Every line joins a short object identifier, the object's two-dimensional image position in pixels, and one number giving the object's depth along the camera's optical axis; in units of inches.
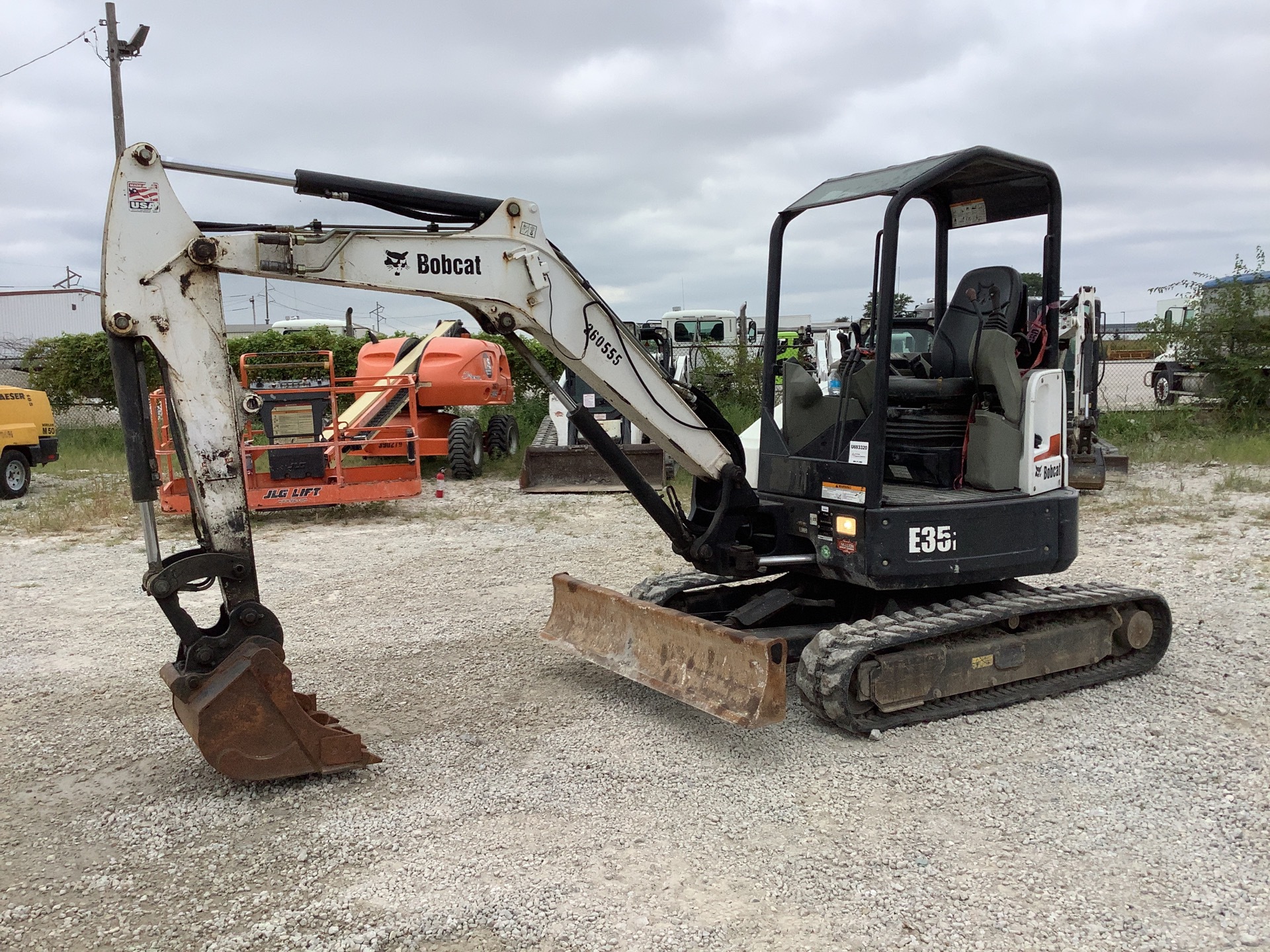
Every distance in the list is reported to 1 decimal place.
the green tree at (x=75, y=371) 746.8
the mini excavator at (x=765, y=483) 162.6
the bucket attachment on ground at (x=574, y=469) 519.8
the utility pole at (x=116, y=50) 651.5
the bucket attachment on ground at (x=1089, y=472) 451.8
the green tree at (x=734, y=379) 681.0
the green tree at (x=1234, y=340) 658.2
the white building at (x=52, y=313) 1820.9
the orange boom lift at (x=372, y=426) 439.8
